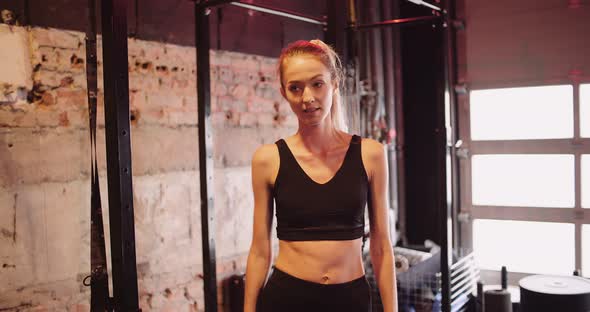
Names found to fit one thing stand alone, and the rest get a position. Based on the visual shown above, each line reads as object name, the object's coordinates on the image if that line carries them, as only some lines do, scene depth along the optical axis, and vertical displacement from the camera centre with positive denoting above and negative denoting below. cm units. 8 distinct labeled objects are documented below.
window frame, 364 -27
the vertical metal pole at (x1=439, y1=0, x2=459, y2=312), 281 -40
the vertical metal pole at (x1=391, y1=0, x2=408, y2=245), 421 +15
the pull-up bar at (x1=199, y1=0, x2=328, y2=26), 240 +66
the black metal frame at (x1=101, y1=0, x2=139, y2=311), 173 +0
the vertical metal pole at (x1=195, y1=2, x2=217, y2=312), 247 -7
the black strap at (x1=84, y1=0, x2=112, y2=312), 175 -24
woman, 156 -19
